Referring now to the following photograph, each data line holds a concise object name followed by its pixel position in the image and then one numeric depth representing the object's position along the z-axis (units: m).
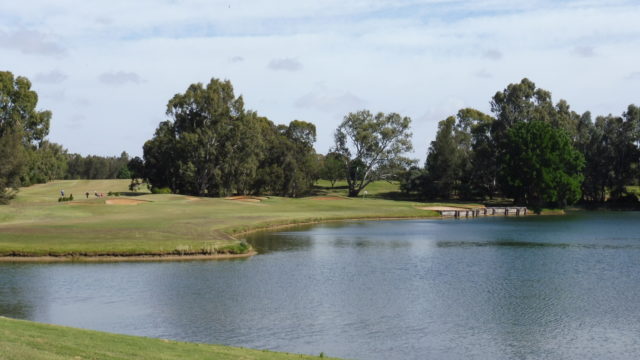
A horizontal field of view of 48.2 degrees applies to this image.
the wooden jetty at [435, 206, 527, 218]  106.69
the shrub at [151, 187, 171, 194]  110.49
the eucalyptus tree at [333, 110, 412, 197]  137.38
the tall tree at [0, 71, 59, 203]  102.56
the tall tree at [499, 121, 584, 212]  113.75
